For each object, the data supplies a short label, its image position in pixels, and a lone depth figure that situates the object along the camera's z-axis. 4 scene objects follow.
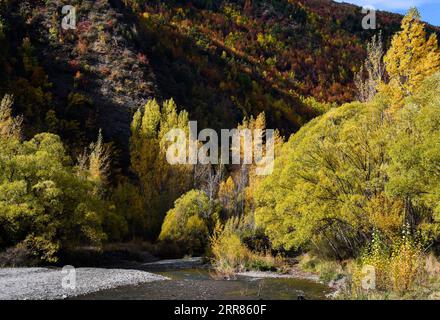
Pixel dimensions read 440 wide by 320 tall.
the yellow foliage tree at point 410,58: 30.28
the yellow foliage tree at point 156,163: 53.14
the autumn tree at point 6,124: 40.81
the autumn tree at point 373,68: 33.03
